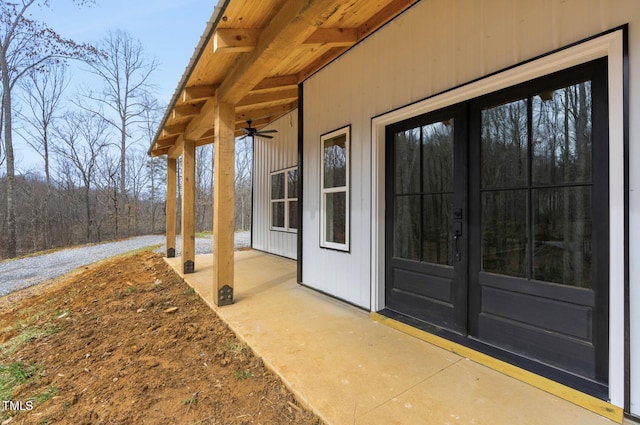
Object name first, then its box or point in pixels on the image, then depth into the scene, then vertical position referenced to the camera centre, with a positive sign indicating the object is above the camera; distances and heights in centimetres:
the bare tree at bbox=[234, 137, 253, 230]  1983 +245
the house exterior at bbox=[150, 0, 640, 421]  161 +35
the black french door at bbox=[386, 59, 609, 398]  175 -13
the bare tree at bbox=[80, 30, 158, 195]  1550 +728
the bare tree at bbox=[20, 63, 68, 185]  1412 +528
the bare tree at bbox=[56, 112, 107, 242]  1445 +364
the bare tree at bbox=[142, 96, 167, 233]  1656 +301
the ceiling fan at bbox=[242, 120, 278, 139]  598 +169
